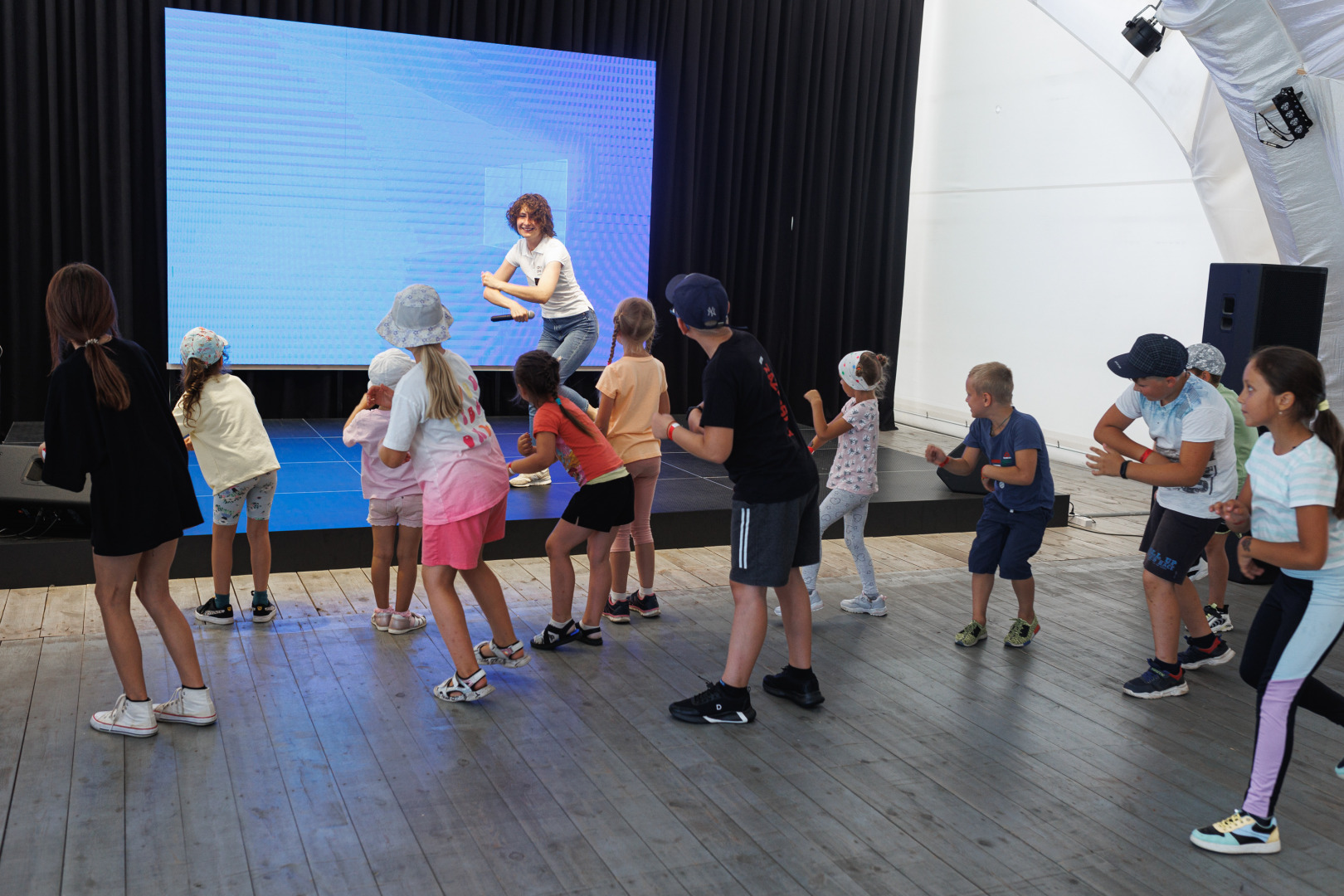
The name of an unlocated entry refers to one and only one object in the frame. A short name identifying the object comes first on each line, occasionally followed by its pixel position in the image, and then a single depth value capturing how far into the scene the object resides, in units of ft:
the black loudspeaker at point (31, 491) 13.67
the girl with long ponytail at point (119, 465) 8.62
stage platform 13.76
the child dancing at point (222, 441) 11.64
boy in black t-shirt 9.50
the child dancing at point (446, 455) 9.66
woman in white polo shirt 18.01
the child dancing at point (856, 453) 12.92
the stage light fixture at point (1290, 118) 16.51
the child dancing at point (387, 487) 11.57
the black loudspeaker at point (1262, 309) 16.34
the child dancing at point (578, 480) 10.99
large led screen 23.39
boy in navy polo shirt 11.94
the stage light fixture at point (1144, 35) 19.42
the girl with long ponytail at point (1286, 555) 7.77
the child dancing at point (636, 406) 12.03
